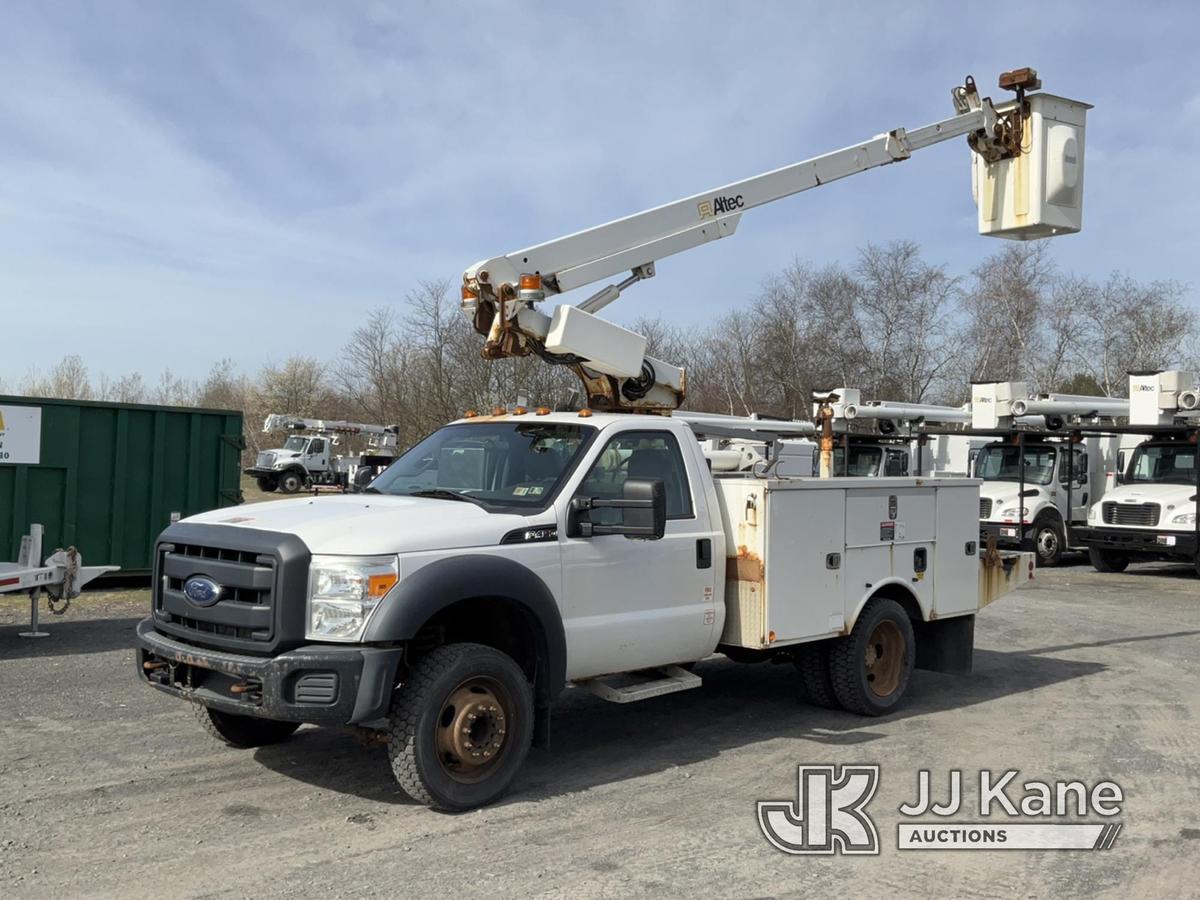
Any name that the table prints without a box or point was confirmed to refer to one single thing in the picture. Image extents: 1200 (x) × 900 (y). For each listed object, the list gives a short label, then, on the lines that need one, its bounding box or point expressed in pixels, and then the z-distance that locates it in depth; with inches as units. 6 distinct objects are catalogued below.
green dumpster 479.5
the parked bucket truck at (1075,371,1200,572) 707.4
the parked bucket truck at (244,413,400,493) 1584.6
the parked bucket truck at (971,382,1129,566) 794.8
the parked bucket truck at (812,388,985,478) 861.2
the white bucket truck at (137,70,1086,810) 203.3
